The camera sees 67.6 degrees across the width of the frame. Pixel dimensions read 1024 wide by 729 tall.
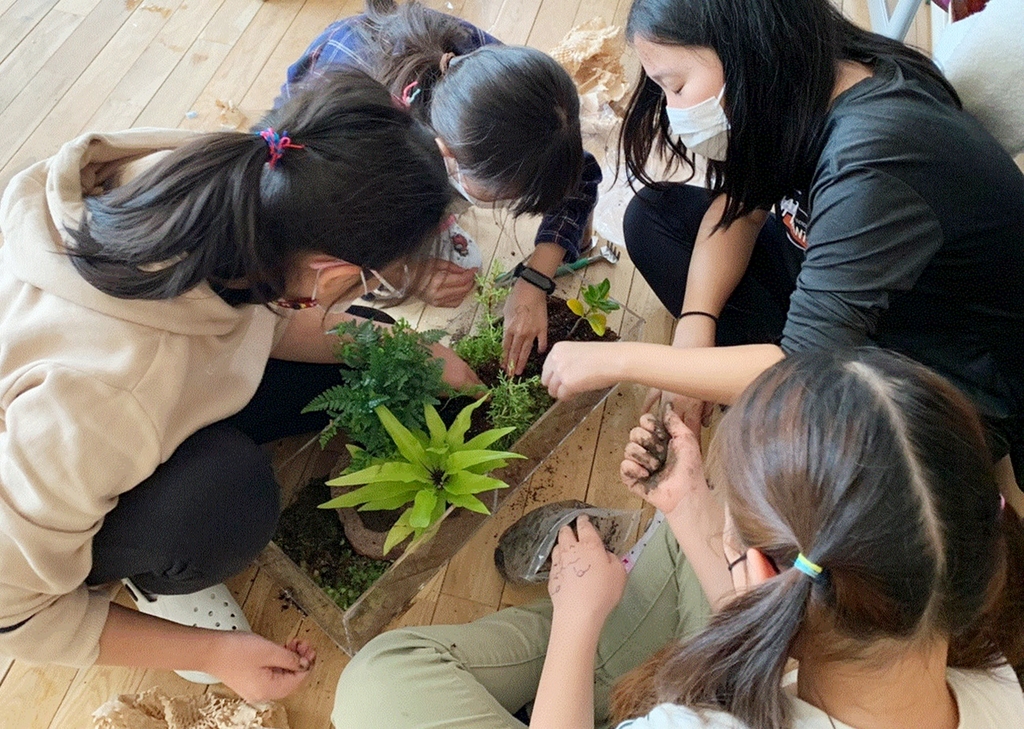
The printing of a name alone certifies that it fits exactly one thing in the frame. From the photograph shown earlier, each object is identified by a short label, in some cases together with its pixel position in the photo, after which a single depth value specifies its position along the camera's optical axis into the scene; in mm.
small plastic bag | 1363
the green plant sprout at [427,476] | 1172
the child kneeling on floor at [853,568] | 661
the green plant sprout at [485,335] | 1491
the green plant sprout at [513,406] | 1396
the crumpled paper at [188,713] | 1232
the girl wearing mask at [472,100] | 1128
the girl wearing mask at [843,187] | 1002
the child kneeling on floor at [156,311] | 866
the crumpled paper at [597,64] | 2090
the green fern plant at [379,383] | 1194
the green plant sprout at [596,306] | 1473
